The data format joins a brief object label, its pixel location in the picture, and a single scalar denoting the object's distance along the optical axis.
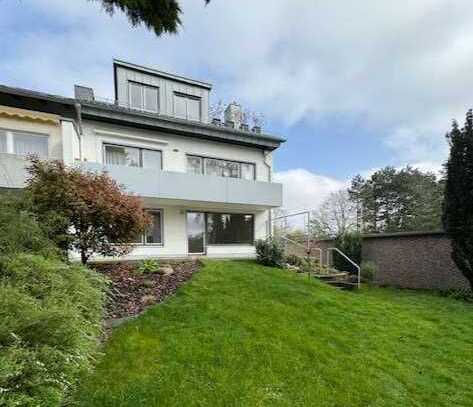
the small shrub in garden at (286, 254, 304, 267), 13.48
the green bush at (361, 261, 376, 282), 14.63
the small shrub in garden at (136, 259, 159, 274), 8.77
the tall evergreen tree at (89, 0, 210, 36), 4.57
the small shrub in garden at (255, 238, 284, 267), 12.58
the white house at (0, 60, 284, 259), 10.71
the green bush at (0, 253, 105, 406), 2.58
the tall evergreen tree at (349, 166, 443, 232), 30.52
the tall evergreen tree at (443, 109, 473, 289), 10.99
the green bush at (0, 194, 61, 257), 4.86
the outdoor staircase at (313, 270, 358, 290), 11.83
